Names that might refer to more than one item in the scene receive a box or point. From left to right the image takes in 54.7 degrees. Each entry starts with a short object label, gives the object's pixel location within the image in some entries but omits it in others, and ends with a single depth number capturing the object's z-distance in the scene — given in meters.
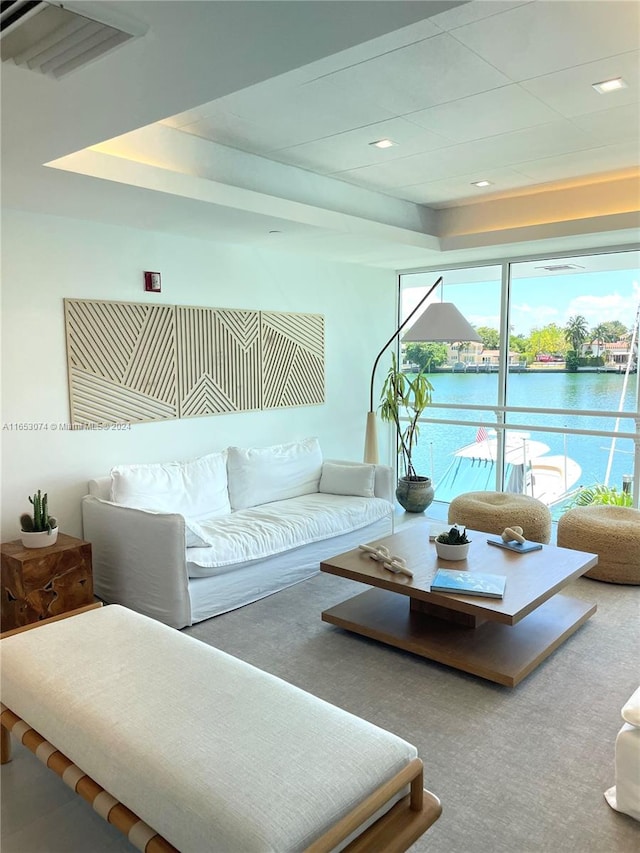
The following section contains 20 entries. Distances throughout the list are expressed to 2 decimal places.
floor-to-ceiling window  5.18
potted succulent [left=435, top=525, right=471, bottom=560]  3.40
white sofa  3.42
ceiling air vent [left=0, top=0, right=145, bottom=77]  1.58
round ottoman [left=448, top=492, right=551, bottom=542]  4.46
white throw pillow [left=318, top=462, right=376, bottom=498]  4.88
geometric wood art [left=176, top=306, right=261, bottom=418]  4.48
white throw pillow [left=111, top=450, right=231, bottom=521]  3.78
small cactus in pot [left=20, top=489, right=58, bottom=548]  3.36
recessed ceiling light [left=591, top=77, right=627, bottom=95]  2.80
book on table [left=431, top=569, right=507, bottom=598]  2.90
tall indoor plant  5.82
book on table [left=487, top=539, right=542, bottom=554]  3.53
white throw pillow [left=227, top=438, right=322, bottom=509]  4.55
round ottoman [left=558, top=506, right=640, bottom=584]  4.04
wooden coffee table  2.85
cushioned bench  1.52
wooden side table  3.19
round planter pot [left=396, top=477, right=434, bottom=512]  5.80
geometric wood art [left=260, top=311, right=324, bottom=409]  5.12
